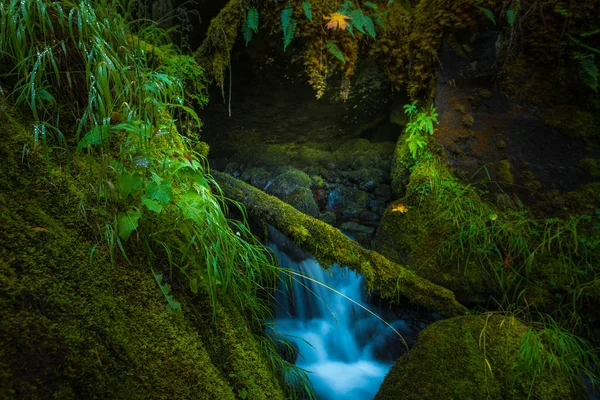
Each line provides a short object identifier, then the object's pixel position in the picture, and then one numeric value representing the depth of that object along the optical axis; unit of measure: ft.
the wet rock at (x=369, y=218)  15.10
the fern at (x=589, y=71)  10.00
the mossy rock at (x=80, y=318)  3.23
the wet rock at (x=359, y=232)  13.70
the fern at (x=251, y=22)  11.27
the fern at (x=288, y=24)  10.95
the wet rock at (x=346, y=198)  16.52
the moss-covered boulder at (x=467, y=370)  6.41
